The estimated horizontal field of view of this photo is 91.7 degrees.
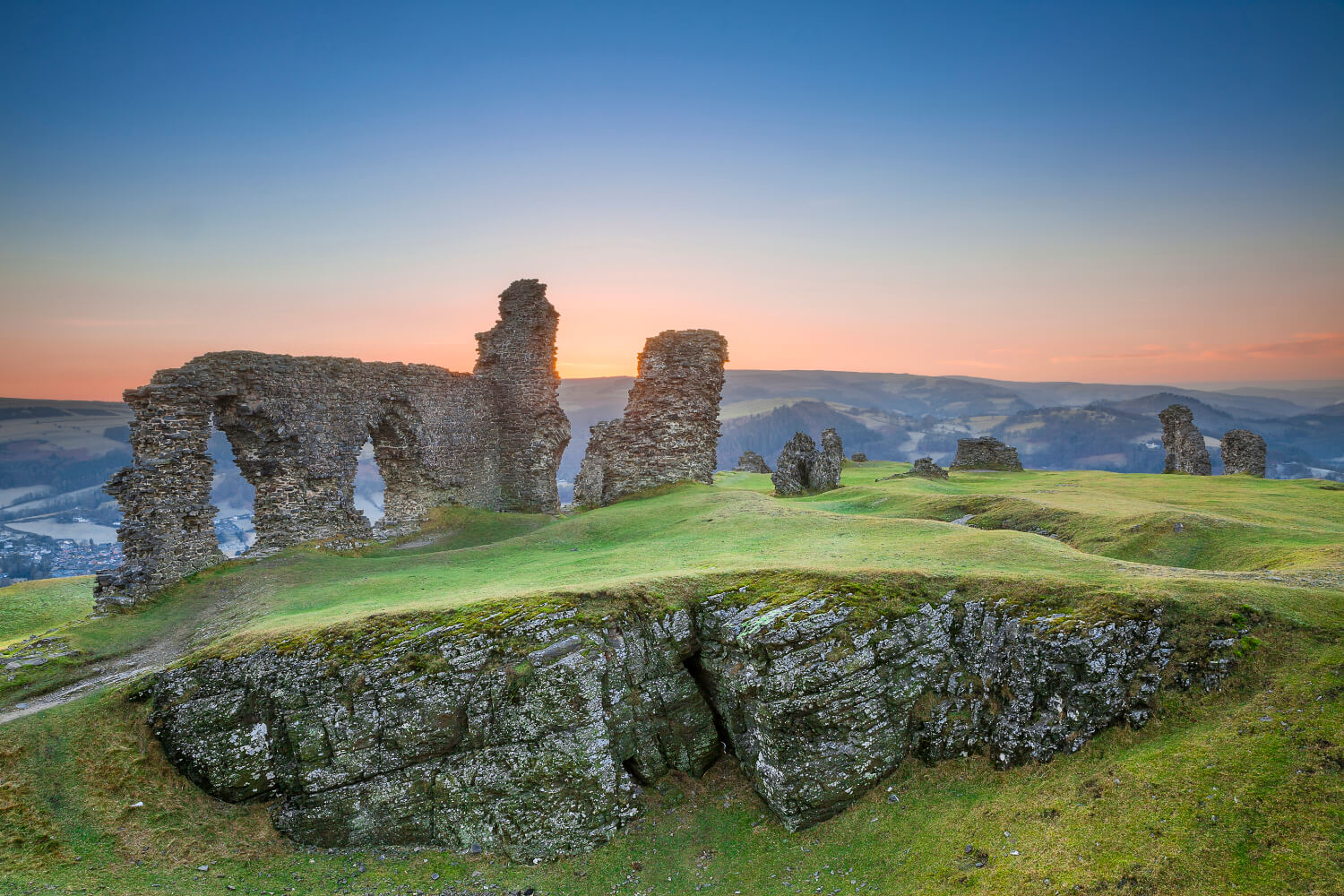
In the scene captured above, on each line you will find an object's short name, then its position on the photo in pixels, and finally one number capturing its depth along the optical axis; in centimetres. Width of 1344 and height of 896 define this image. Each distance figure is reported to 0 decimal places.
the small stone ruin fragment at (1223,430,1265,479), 4309
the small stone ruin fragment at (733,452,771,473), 6694
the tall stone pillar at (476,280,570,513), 3431
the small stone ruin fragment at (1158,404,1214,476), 4641
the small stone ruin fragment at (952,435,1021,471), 5028
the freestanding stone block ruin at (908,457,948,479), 3994
